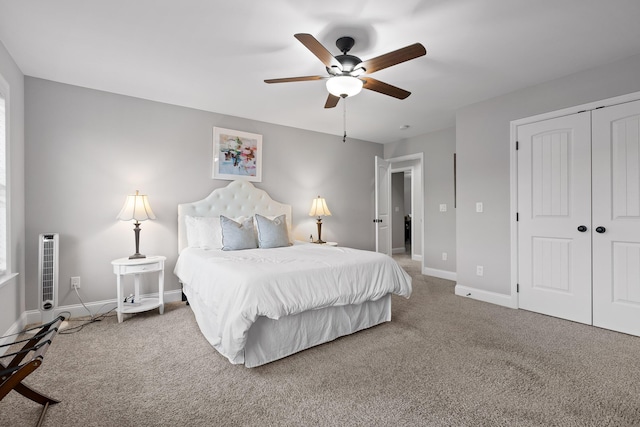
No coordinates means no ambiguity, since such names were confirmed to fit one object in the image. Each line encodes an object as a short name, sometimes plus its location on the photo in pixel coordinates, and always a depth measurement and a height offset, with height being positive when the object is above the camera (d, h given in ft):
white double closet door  8.89 -0.15
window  8.02 +0.79
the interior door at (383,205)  16.02 +0.47
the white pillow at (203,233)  11.64 -0.75
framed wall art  13.30 +2.70
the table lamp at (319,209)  15.58 +0.23
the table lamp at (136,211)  10.44 +0.11
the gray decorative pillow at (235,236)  11.09 -0.83
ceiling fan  6.76 +3.60
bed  6.73 -2.05
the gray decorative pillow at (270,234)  11.59 -0.79
